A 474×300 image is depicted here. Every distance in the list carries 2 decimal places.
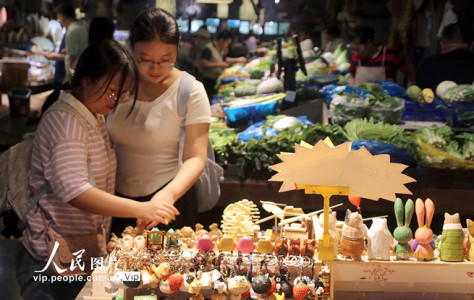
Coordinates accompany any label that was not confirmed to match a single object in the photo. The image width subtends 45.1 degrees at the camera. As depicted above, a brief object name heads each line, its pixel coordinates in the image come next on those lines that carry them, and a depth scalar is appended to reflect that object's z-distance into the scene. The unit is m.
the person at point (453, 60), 4.61
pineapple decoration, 2.13
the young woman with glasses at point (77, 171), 2.03
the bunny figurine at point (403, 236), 1.86
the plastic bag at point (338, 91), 4.44
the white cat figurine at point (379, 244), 1.82
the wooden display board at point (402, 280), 1.82
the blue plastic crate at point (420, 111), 4.43
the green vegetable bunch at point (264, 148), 3.79
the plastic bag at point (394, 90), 4.64
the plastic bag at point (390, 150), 3.75
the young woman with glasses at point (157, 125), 2.25
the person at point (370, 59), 4.87
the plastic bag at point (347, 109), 4.18
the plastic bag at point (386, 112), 4.16
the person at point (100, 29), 2.89
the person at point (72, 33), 4.80
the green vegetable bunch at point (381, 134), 3.84
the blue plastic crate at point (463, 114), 4.16
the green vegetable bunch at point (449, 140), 3.87
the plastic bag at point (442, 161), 3.77
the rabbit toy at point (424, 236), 1.84
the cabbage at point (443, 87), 4.45
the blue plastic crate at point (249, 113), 4.43
